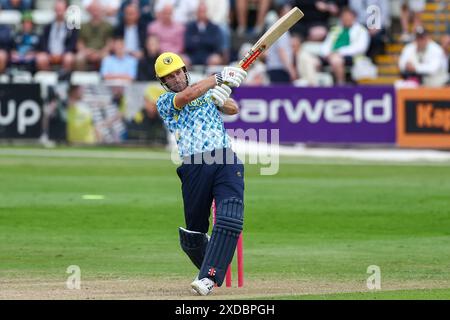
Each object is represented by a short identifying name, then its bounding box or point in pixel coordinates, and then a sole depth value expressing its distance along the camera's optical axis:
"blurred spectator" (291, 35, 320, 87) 26.58
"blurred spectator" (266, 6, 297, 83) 26.80
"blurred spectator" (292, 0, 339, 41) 27.83
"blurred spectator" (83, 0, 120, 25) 28.66
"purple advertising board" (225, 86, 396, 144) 25.34
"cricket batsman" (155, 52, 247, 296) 10.45
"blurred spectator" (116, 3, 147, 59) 28.08
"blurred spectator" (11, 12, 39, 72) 28.28
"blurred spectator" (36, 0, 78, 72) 28.08
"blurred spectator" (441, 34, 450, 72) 26.77
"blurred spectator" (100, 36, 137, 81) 27.11
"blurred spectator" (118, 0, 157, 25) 28.44
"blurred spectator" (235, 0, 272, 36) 29.11
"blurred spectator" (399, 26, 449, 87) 25.73
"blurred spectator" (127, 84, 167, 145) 25.73
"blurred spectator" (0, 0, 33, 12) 30.05
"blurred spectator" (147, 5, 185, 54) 27.81
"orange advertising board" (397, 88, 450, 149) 24.84
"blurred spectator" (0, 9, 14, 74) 28.28
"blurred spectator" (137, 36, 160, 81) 26.89
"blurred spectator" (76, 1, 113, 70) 28.08
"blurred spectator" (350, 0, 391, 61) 27.39
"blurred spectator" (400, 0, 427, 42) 28.44
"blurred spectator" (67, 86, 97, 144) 26.00
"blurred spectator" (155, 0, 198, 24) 28.53
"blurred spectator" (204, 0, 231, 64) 28.08
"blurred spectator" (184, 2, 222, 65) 27.64
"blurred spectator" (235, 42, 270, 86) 26.44
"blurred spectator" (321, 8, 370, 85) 26.69
